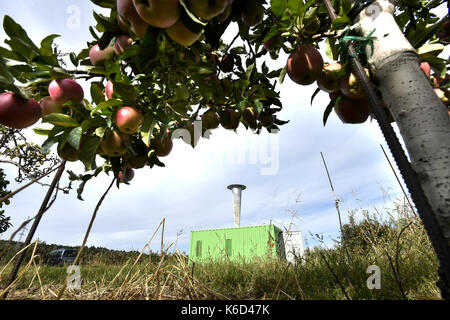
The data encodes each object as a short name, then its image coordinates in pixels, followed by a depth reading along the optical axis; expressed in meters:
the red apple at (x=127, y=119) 1.10
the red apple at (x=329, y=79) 1.15
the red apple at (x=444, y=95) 1.15
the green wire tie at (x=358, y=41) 0.84
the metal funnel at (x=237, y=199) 12.45
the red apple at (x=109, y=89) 1.20
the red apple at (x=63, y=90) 1.16
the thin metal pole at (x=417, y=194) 0.58
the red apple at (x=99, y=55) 1.22
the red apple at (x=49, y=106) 1.19
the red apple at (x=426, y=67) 1.11
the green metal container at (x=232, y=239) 10.48
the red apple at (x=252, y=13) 0.94
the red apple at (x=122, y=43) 1.11
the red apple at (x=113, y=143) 1.19
